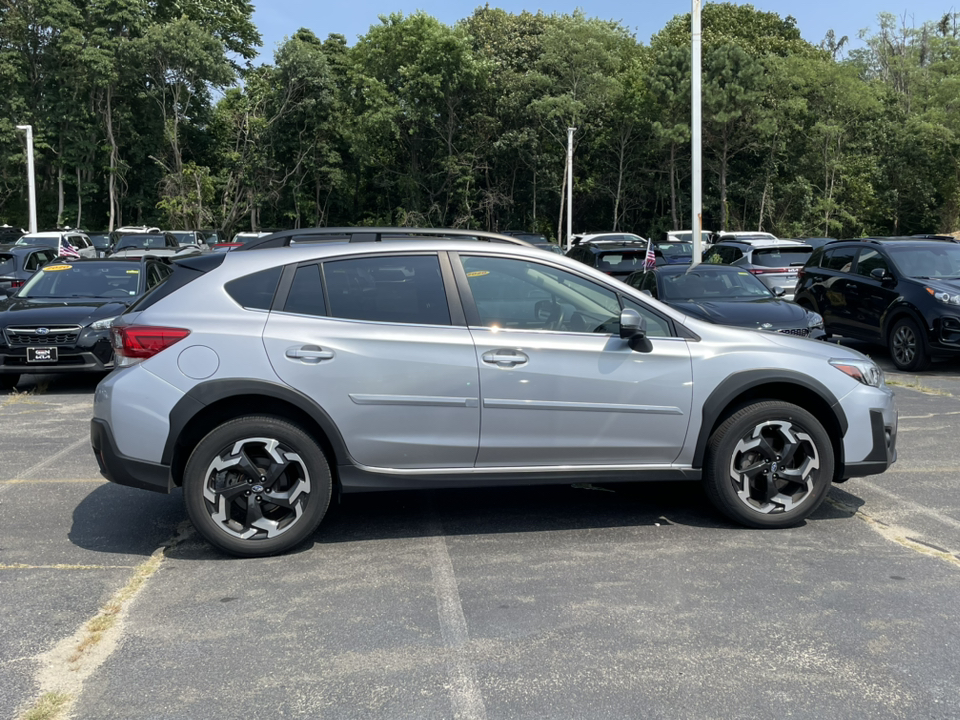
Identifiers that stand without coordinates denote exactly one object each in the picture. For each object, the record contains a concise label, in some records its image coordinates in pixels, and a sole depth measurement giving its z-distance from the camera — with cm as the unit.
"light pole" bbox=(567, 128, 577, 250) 4269
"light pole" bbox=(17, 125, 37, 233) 3450
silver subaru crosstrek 496
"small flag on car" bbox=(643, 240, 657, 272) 1766
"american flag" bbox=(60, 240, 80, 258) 2356
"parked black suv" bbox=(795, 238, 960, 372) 1177
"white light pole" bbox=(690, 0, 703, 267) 2067
